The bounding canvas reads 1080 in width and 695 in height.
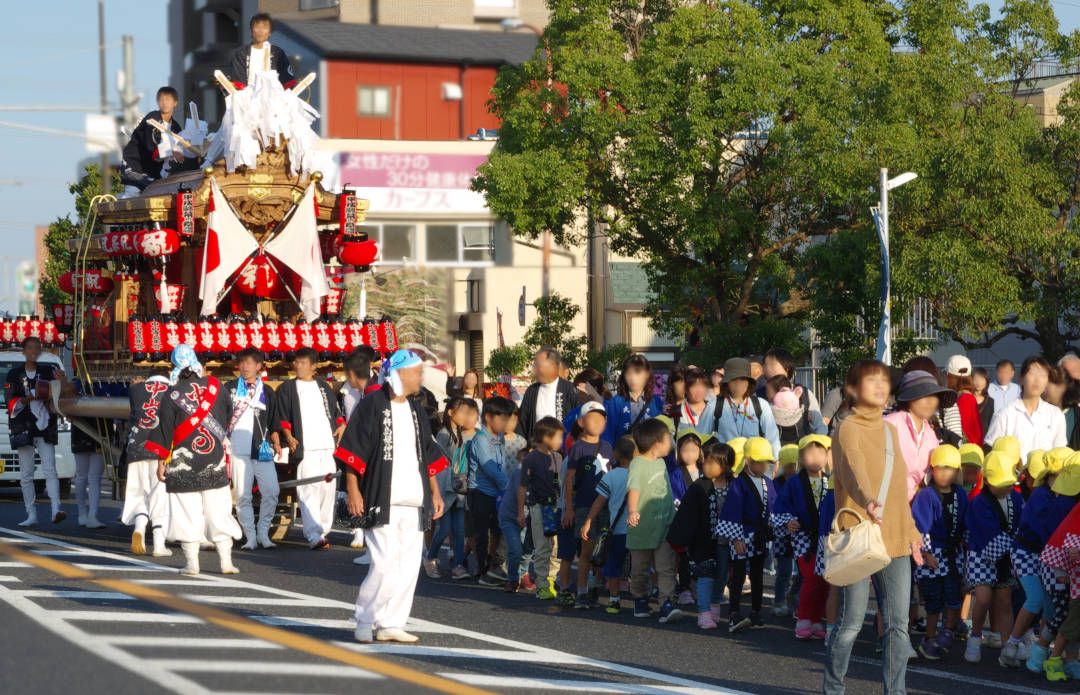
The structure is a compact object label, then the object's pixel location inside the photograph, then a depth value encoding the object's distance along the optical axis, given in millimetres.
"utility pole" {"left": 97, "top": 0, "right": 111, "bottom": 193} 35250
